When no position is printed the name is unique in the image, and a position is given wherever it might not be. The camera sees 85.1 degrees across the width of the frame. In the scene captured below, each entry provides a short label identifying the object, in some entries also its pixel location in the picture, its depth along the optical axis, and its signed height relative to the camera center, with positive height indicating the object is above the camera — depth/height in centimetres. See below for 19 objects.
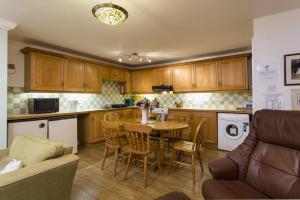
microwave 327 -9
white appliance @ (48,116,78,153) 329 -60
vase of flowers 302 -12
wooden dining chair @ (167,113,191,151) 318 -65
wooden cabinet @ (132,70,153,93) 548 +67
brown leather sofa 140 -64
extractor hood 486 +36
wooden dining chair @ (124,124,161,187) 231 -58
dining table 256 -43
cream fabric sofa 121 -60
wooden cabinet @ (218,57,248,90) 385 +64
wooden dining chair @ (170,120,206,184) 241 -74
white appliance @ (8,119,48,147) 274 -48
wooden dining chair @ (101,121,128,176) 263 -59
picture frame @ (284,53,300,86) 217 +41
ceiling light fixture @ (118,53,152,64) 462 +127
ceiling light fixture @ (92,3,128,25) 178 +100
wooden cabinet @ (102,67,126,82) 488 +85
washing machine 357 -66
